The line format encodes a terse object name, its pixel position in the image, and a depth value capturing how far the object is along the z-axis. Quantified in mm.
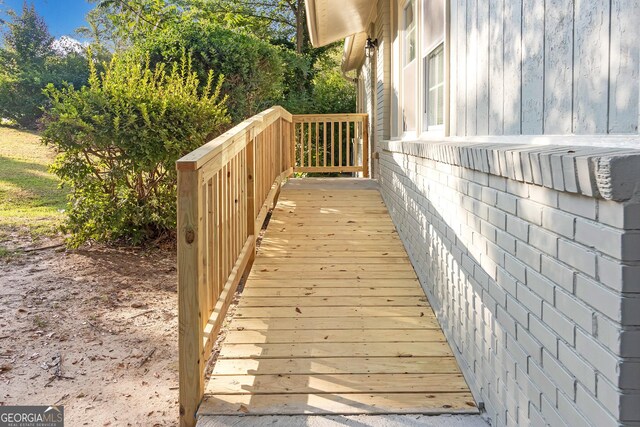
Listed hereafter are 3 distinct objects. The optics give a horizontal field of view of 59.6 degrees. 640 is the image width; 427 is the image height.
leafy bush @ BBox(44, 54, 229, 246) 5441
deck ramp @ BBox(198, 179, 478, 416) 2775
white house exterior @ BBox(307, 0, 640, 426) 1430
